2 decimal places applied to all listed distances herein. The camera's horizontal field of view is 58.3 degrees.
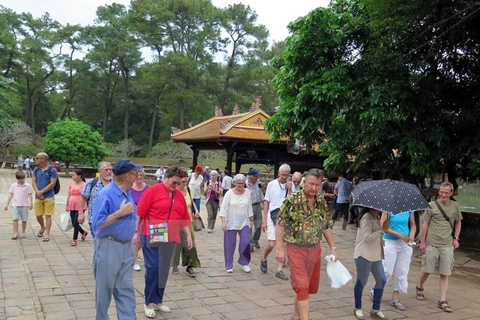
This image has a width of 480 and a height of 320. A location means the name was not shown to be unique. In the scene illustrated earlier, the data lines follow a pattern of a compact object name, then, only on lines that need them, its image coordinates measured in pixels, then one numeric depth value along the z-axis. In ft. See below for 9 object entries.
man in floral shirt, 13.37
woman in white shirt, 20.99
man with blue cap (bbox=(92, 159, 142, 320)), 11.55
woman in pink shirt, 26.25
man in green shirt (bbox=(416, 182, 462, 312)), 17.14
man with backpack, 26.22
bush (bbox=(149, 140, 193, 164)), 118.82
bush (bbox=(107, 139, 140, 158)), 129.29
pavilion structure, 54.24
